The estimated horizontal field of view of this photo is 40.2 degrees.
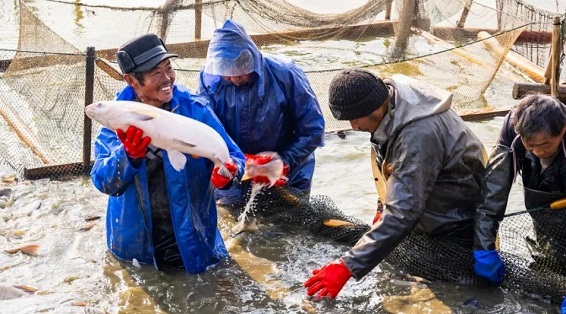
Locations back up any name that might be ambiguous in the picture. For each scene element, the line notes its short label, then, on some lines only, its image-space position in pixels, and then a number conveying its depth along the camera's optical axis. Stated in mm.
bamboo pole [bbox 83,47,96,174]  7668
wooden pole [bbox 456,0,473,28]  13469
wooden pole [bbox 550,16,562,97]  8133
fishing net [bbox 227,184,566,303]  5191
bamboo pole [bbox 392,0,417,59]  13067
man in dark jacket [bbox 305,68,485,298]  4676
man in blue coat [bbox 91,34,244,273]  4863
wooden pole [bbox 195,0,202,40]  13064
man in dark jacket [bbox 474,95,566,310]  4840
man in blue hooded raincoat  6375
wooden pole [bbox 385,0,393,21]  15504
